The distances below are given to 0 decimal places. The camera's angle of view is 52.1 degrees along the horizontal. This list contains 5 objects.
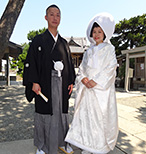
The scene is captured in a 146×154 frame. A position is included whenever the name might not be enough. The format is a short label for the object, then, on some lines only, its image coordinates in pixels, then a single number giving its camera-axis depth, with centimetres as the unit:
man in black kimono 203
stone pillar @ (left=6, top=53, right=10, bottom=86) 1134
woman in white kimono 199
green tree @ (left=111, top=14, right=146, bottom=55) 1897
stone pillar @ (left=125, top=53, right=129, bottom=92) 928
